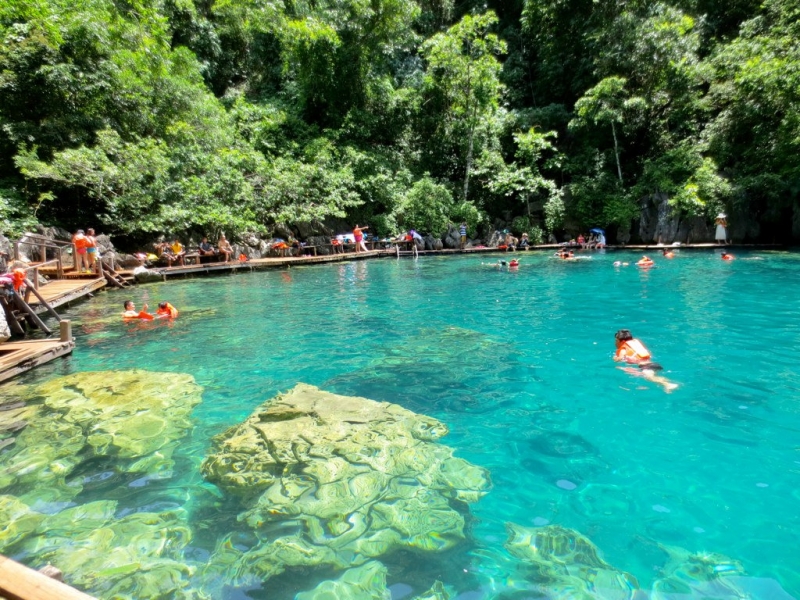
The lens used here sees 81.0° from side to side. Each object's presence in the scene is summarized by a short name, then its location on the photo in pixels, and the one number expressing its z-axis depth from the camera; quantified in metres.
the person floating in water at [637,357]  6.22
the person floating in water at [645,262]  17.83
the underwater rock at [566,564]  2.92
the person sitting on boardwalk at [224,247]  22.25
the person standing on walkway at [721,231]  23.30
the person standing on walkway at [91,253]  16.28
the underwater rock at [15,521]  3.47
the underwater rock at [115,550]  3.03
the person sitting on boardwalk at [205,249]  21.86
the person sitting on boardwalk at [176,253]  20.56
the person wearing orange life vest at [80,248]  15.99
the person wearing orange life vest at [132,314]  11.11
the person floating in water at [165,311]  11.45
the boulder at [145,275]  17.97
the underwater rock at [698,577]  2.85
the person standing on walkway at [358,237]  26.75
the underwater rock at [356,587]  2.92
